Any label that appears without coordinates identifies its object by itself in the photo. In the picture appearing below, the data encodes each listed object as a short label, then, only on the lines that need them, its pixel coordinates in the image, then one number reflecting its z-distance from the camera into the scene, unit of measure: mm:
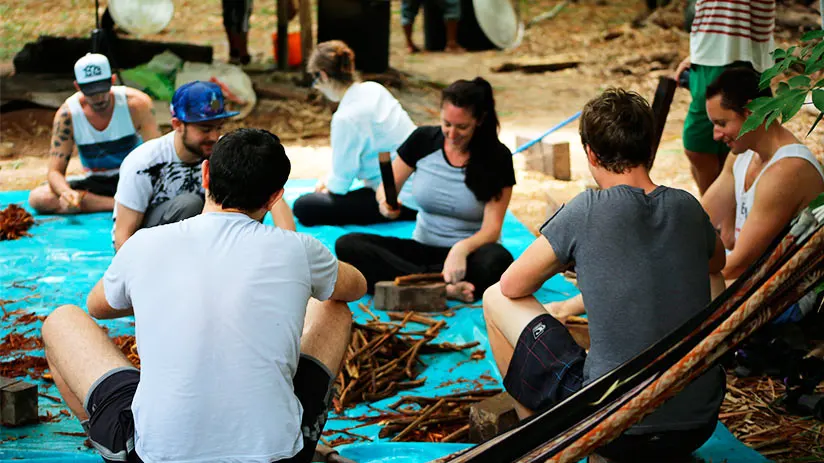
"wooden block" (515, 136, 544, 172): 6848
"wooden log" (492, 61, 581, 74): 11086
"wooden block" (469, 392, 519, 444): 2861
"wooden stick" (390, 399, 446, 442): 3094
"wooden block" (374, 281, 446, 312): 4172
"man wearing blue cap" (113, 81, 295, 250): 3818
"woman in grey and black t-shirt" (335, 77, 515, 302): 4215
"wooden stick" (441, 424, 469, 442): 3068
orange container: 10359
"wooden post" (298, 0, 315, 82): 9562
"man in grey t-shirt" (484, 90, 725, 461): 2463
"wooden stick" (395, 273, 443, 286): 4262
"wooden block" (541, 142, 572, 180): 6691
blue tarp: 2988
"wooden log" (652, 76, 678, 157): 4734
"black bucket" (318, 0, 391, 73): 10031
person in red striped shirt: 4891
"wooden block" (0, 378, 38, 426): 3020
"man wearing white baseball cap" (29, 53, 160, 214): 5340
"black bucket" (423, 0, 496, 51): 12094
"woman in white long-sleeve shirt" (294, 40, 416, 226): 5094
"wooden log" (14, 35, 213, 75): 9008
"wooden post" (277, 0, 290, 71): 9659
